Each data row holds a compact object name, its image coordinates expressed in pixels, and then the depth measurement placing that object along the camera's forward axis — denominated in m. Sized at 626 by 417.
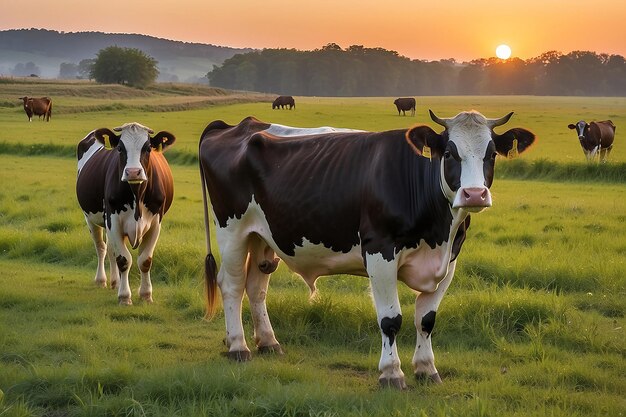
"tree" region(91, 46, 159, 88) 96.00
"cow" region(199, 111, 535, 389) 5.36
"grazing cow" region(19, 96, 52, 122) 47.56
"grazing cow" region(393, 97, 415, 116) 66.88
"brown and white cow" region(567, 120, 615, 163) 26.12
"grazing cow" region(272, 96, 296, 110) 72.64
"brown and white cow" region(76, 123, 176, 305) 8.68
